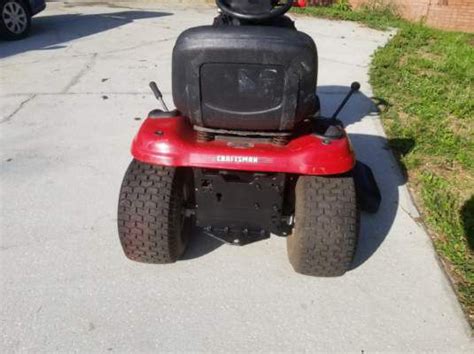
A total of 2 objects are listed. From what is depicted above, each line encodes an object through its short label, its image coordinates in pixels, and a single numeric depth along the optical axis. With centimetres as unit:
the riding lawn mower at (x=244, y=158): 183
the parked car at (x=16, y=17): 672
